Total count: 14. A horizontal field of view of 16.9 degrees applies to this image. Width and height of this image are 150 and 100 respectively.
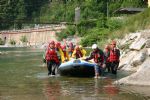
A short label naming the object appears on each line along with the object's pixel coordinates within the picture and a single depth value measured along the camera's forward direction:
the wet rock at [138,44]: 21.50
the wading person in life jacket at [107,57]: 18.53
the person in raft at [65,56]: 19.15
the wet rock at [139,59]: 19.52
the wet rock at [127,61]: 20.30
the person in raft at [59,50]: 19.20
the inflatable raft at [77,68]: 17.86
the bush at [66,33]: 97.34
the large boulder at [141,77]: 13.95
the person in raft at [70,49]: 20.28
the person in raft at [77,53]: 18.95
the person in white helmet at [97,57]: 17.75
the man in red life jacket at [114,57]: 18.52
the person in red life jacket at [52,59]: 18.50
